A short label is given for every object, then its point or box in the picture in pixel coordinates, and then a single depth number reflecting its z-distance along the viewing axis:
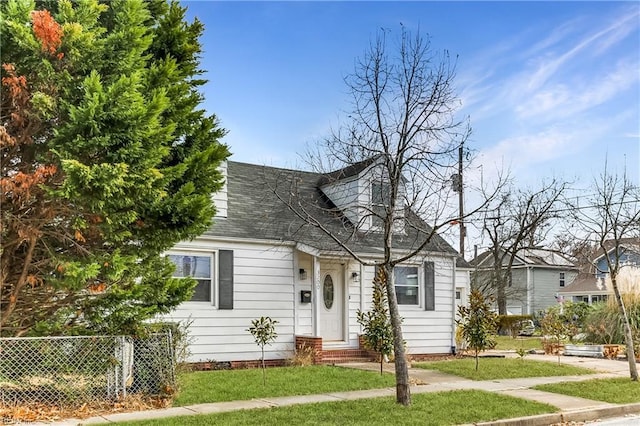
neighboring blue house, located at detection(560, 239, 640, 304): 18.44
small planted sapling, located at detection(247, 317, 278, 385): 10.54
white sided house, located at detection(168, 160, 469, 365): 13.54
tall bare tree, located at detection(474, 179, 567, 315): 27.66
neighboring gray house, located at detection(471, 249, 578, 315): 42.38
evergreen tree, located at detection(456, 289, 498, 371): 12.69
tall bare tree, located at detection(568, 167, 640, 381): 12.15
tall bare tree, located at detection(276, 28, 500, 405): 9.25
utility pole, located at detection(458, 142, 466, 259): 10.03
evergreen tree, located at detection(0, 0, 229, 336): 7.19
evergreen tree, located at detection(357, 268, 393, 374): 12.31
